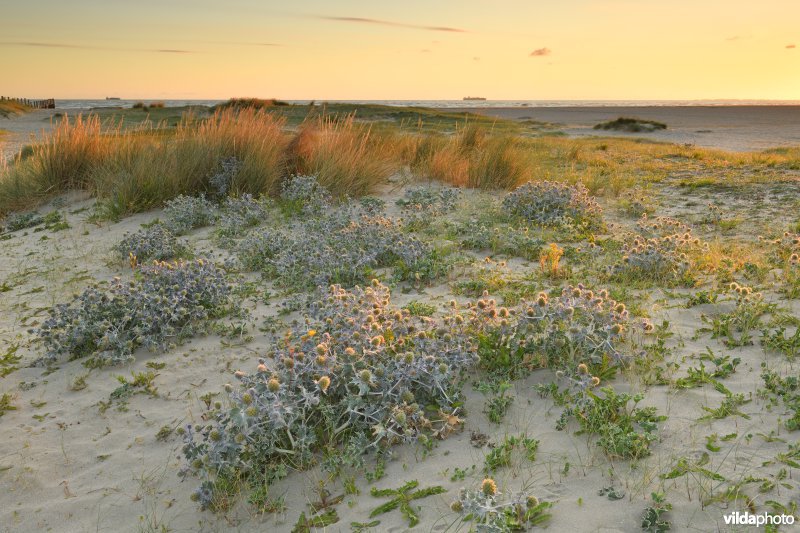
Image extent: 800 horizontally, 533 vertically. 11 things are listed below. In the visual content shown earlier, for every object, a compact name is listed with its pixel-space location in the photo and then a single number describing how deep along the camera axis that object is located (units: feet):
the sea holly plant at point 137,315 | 14.48
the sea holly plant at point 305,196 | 26.58
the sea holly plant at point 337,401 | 9.55
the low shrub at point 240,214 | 24.35
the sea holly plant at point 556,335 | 11.88
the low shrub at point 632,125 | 97.93
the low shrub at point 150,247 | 21.42
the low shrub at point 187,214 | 25.17
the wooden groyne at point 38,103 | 174.67
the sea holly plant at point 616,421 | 9.20
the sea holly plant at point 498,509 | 7.72
